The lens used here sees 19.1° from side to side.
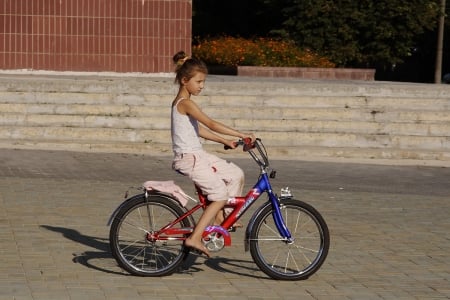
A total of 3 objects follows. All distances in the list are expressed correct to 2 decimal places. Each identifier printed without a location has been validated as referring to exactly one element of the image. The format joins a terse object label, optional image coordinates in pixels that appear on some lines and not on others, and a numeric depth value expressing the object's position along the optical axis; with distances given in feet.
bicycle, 33.04
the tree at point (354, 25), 125.85
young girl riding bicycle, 32.63
